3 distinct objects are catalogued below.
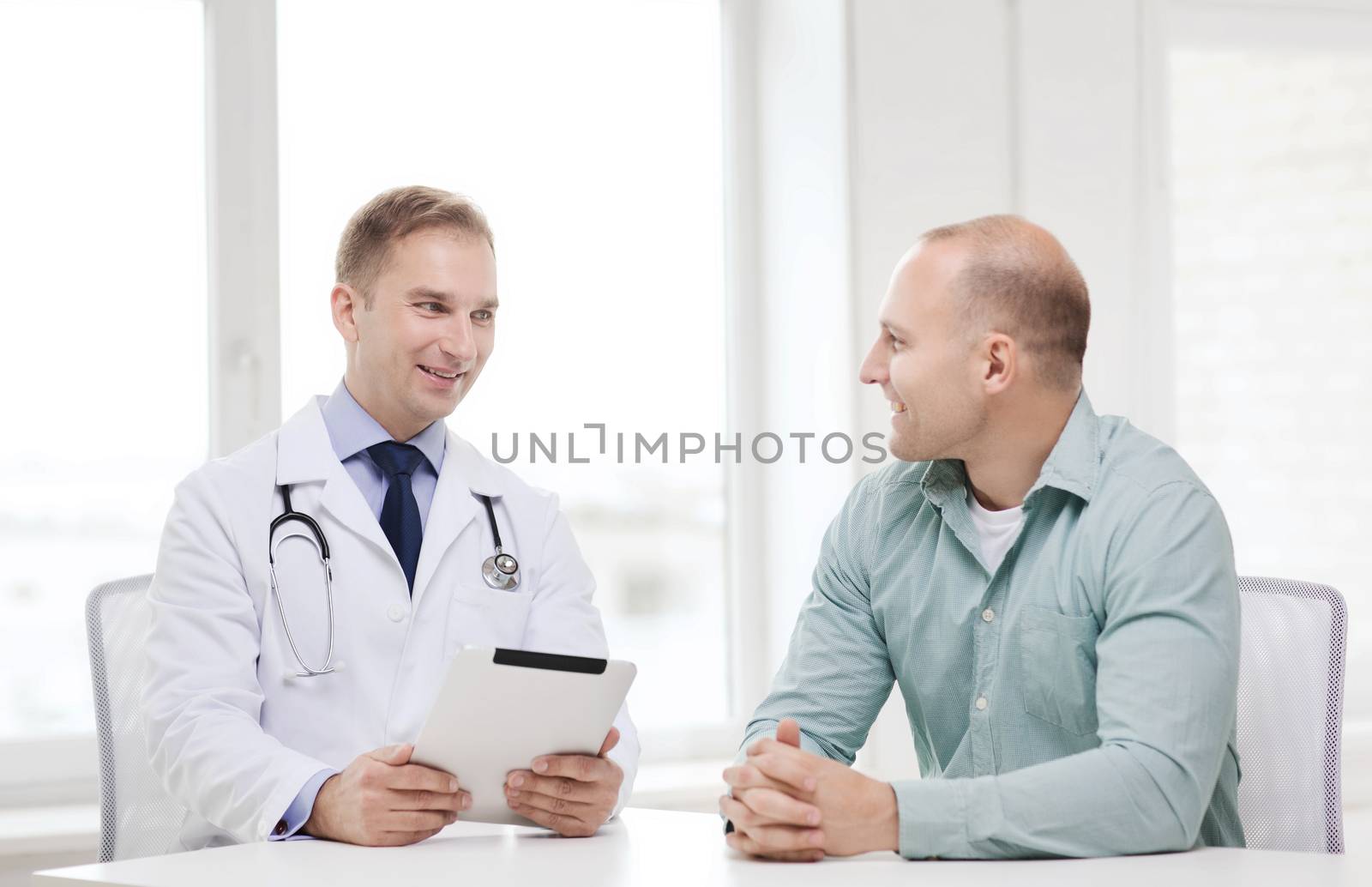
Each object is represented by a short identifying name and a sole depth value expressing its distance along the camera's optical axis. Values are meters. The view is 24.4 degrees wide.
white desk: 2.69
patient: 2.77
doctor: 2.91
